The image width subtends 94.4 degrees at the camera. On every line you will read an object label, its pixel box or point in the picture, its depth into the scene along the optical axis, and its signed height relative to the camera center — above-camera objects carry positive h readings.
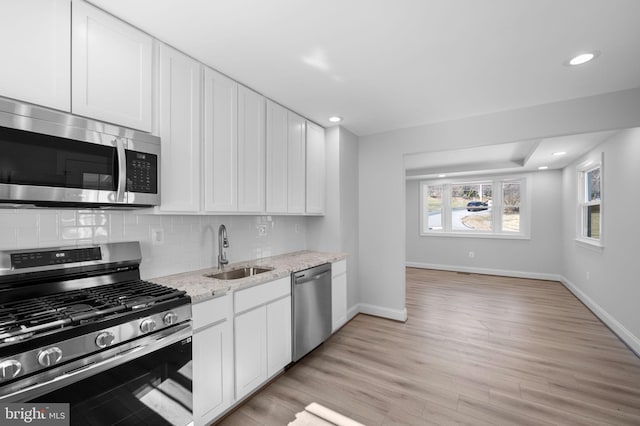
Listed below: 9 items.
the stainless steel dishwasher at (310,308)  2.67 -0.93
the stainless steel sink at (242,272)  2.57 -0.54
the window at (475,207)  6.57 +0.12
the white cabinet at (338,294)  3.30 -0.95
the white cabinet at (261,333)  2.10 -0.93
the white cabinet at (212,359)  1.78 -0.93
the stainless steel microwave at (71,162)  1.32 +0.26
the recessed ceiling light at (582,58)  2.12 +1.13
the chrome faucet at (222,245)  2.56 -0.28
